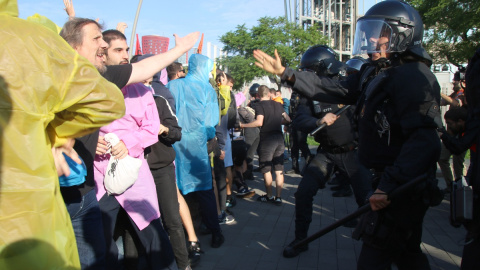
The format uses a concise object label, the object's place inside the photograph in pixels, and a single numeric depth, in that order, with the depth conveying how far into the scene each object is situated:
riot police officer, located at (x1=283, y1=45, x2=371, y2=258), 4.59
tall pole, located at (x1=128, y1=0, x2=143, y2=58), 12.32
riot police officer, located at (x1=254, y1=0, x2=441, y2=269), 2.43
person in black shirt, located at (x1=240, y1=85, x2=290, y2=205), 7.03
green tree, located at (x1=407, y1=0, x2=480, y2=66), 15.05
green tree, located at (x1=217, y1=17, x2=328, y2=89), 34.81
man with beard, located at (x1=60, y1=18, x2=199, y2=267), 2.47
